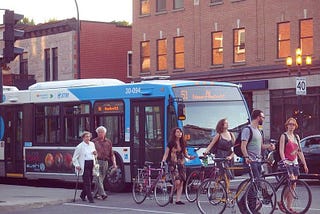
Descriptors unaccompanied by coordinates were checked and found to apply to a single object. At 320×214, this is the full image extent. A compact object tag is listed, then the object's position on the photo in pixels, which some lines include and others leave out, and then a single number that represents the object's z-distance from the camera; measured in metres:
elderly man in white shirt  18.80
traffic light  15.74
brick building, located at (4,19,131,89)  49.16
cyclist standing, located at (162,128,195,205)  17.61
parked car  22.83
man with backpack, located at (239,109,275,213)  14.52
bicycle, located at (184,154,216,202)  17.42
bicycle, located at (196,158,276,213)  14.16
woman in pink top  14.73
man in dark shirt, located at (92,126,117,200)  19.86
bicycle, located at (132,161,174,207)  17.61
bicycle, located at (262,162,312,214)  14.24
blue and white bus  20.81
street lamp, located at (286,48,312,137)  29.16
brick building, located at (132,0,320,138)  38.19
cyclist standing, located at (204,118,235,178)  16.42
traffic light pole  16.16
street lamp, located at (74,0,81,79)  38.19
